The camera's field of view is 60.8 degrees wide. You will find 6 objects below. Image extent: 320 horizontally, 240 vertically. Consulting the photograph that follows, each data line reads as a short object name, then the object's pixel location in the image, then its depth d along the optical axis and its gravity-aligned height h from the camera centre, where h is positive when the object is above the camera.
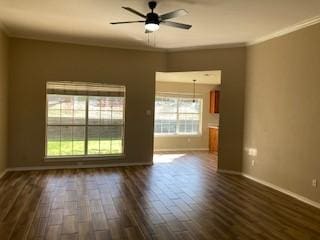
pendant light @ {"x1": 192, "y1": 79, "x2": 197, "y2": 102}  9.87 +0.78
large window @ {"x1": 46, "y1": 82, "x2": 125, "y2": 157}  6.41 -0.21
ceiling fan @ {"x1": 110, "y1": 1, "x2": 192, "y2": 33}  3.60 +1.30
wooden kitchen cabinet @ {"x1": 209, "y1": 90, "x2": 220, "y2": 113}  9.84 +0.47
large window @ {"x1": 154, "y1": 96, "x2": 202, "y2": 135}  9.59 -0.10
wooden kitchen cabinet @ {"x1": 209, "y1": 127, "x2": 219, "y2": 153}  9.57 -0.88
